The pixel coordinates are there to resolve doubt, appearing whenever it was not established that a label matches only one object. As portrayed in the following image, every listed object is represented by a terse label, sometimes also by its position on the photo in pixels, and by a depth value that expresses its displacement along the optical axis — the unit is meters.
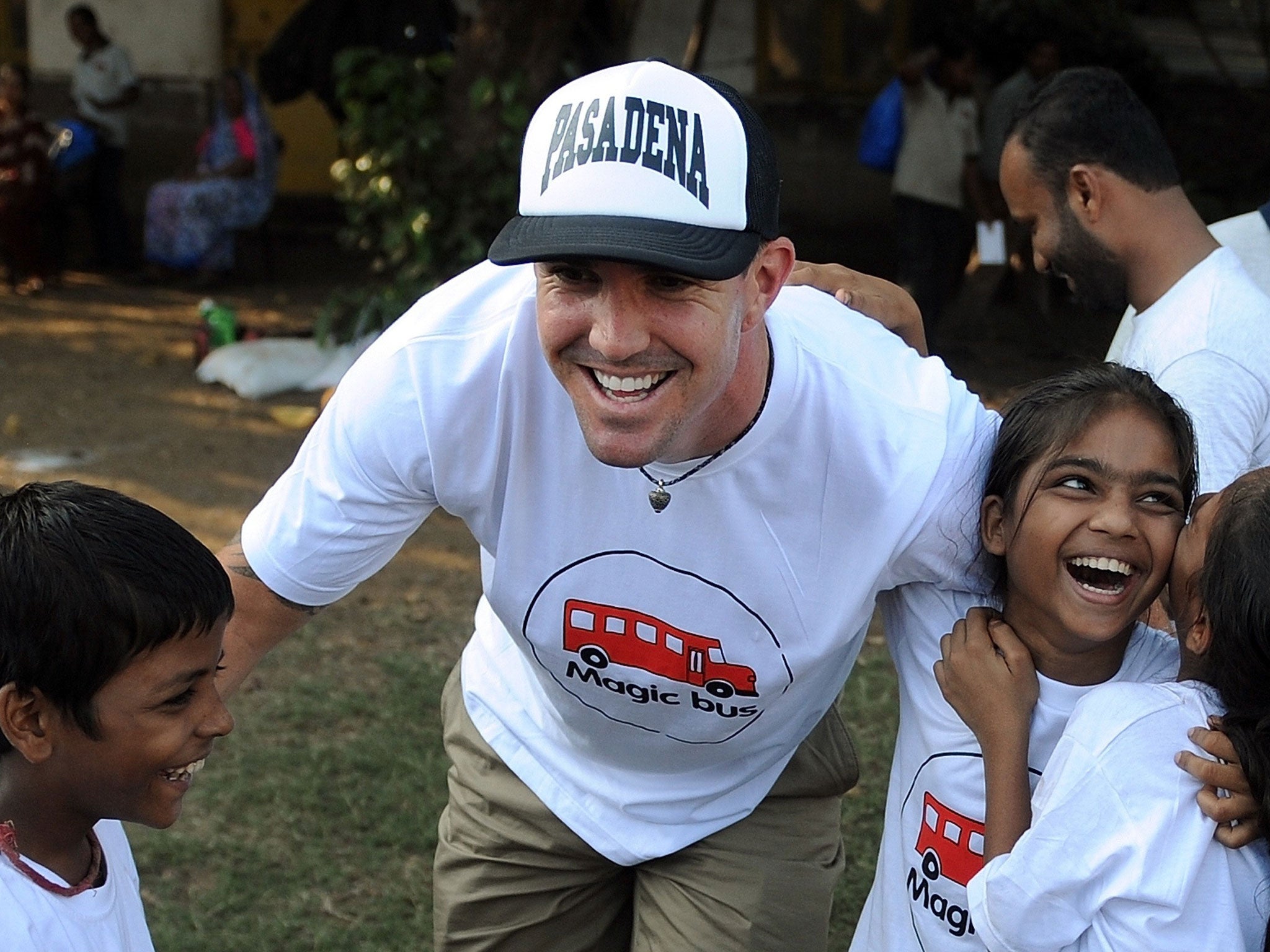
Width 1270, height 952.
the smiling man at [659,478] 1.93
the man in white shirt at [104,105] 10.91
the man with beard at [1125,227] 2.89
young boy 1.77
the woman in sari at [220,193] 10.46
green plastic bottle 8.49
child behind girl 1.71
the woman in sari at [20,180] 9.92
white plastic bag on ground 7.97
